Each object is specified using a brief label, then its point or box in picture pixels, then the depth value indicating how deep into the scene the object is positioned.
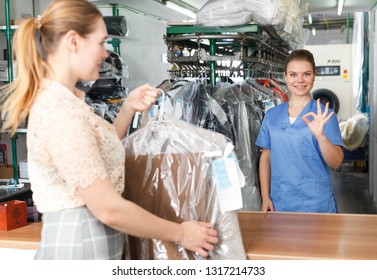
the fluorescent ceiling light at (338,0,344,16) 6.70
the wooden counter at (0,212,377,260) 1.51
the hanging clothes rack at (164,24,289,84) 2.98
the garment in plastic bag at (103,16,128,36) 4.38
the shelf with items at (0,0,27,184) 3.86
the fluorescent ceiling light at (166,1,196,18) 5.53
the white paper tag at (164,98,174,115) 2.74
